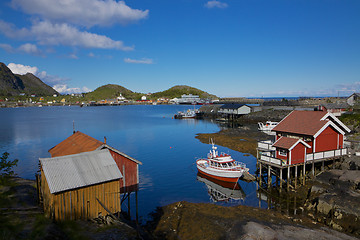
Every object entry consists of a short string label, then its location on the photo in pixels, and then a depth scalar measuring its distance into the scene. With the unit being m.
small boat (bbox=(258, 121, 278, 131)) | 66.97
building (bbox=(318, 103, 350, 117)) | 65.78
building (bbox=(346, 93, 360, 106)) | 75.03
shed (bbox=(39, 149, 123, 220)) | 14.18
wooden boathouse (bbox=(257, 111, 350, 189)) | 25.42
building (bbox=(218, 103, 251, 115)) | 98.69
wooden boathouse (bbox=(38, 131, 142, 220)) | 14.44
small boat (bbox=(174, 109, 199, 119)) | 119.68
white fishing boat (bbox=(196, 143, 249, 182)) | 28.52
